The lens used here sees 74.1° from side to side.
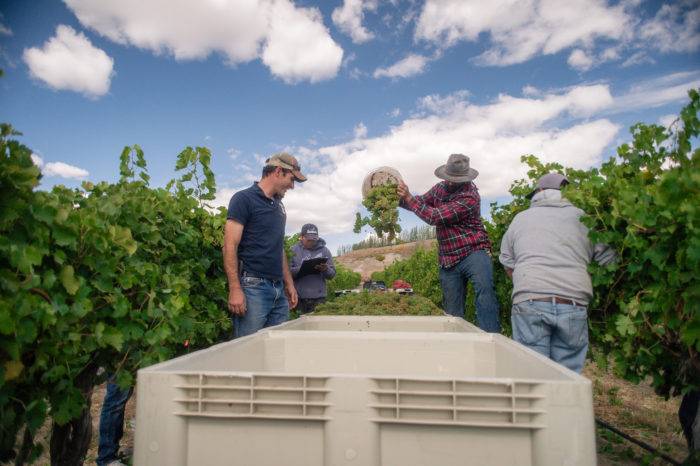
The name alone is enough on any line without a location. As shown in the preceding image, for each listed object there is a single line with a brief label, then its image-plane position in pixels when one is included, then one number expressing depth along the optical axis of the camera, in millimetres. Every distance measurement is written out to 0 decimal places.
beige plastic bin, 1301
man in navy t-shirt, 3811
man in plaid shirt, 4699
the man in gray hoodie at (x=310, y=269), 7312
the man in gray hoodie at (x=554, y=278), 3152
